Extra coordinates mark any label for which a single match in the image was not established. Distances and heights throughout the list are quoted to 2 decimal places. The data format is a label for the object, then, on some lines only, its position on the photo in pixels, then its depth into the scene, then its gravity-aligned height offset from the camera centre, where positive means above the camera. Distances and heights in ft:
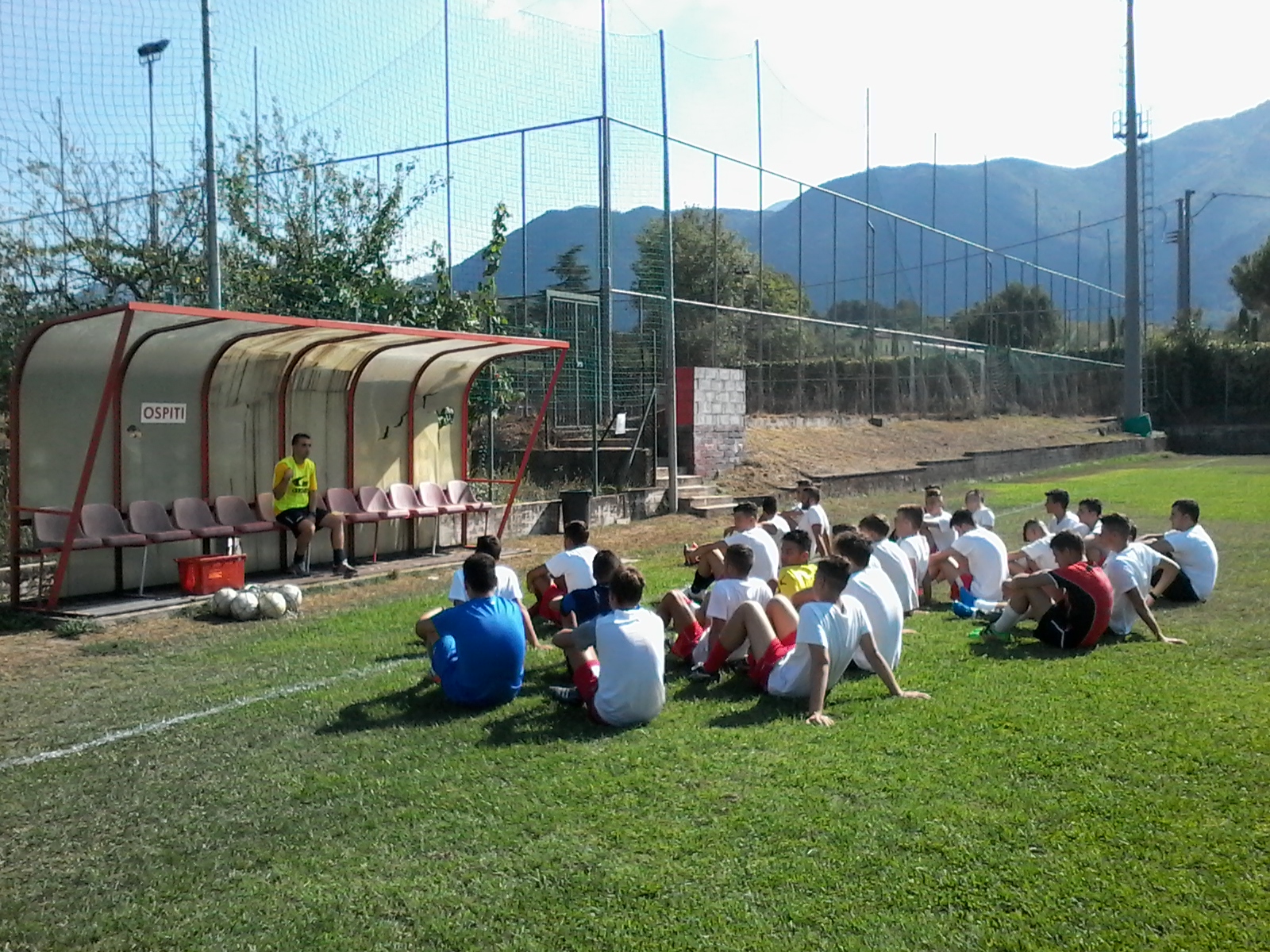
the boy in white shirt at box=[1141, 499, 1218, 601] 33.50 -3.75
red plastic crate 37.22 -4.26
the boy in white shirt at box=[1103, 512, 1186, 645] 28.12 -3.64
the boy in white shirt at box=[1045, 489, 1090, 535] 34.63 -2.41
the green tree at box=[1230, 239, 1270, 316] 190.29 +27.17
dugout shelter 35.63 +1.46
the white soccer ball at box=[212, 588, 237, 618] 34.78 -4.84
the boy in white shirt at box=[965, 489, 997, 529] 38.55 -2.57
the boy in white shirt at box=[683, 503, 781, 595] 30.35 -2.91
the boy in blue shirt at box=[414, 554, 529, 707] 22.39 -4.08
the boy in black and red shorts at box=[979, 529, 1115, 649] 27.12 -4.01
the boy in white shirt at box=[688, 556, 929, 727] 21.47 -4.22
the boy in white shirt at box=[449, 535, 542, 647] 25.86 -3.36
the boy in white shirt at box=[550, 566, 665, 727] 20.84 -4.20
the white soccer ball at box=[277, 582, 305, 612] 35.81 -4.84
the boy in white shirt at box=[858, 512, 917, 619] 30.30 -3.32
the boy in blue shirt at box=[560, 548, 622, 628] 25.05 -3.71
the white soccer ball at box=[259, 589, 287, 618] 34.88 -5.00
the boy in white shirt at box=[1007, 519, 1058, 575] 32.78 -3.57
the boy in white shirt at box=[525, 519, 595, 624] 28.78 -3.29
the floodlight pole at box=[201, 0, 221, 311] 38.52 +9.91
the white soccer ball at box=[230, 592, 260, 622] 34.58 -4.99
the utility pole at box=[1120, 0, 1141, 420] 133.59 +25.60
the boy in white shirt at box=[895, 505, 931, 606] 32.78 -3.04
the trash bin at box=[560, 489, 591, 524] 55.11 -3.00
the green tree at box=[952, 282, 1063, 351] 153.69 +17.46
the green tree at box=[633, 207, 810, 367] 83.71 +14.37
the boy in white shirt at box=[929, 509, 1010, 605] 33.17 -3.86
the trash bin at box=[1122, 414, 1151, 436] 140.36 +1.26
